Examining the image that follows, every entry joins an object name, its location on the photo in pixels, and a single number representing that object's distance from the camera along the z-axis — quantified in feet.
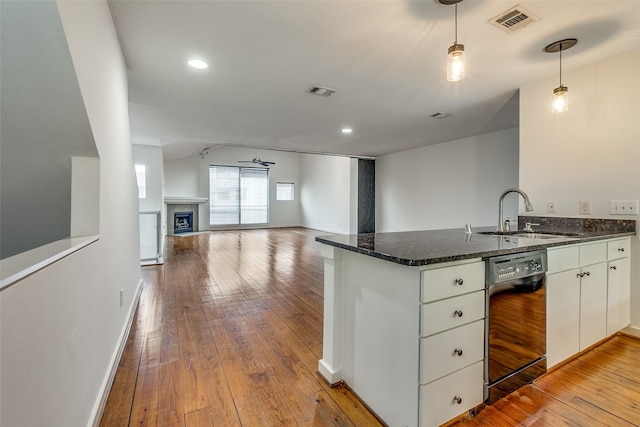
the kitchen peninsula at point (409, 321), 4.21
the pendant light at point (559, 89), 7.29
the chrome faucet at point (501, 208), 8.02
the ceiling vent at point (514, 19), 6.02
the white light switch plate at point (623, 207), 7.68
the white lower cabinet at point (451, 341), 4.19
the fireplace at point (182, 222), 31.32
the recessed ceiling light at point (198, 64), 8.34
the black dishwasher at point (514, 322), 4.95
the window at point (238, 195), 35.01
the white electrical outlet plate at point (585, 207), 8.38
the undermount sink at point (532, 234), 7.55
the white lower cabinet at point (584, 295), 6.08
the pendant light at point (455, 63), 5.23
